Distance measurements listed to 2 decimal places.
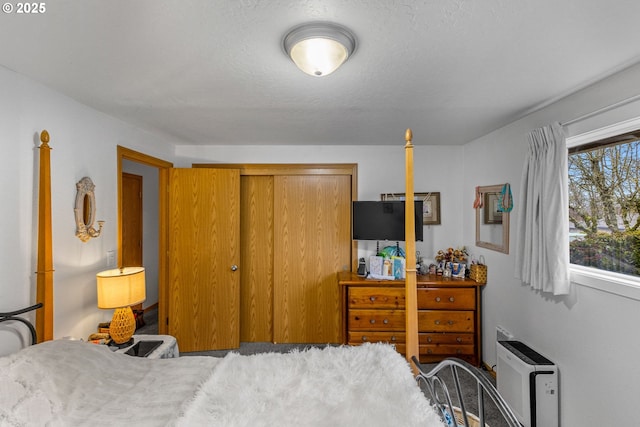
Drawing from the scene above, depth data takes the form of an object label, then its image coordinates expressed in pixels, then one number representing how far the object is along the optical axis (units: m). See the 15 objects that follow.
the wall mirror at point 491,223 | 2.66
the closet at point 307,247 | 3.42
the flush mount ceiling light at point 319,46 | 1.22
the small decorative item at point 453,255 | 3.25
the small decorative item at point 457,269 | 3.08
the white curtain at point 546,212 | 1.92
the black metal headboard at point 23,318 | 1.49
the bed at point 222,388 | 1.11
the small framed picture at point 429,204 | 3.44
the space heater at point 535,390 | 1.95
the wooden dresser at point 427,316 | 2.91
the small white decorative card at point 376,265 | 3.12
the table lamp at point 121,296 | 2.00
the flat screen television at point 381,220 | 3.07
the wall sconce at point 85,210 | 2.04
